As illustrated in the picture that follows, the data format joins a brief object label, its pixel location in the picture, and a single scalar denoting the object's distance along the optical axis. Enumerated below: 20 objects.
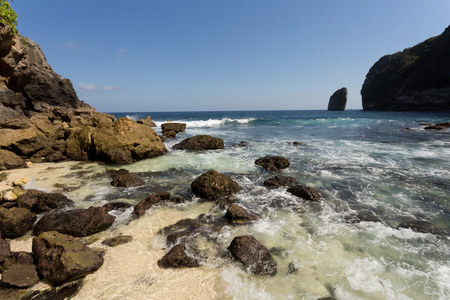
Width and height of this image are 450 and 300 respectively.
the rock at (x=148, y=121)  26.31
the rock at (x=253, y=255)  3.63
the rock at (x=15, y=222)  4.34
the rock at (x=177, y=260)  3.68
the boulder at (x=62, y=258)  3.21
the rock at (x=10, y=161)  8.86
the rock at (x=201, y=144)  14.57
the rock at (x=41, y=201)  5.39
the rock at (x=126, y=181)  7.47
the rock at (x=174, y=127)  24.23
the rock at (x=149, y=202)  5.50
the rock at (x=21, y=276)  3.07
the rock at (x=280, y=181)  7.58
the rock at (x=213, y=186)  6.60
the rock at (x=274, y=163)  9.77
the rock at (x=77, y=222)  4.54
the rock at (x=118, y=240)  4.21
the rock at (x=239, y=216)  5.20
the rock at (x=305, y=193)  6.39
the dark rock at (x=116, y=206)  5.68
